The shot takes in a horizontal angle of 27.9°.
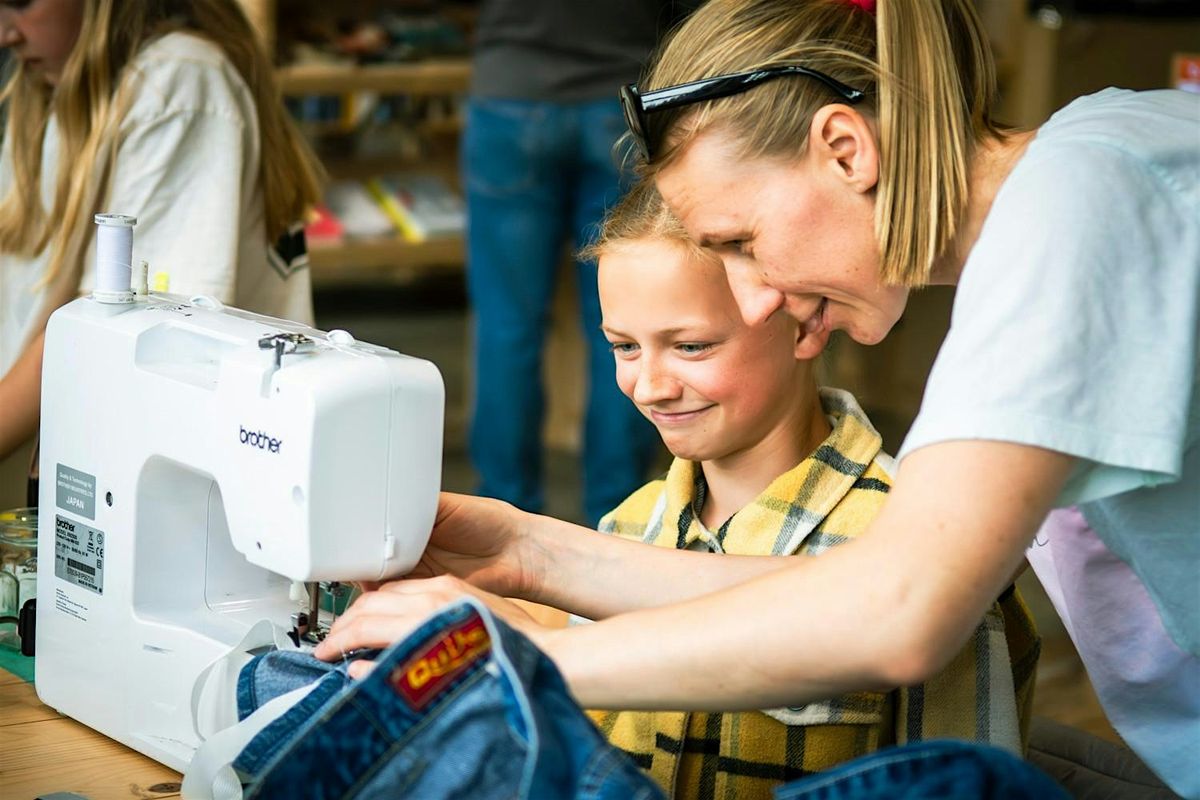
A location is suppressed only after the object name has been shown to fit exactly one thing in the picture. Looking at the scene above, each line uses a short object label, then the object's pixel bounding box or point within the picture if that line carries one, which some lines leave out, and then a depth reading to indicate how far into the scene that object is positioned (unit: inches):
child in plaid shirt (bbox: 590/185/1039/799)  63.1
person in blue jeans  134.2
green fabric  65.7
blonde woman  51.2
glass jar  68.0
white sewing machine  56.4
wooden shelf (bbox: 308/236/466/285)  169.0
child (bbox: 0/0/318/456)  81.6
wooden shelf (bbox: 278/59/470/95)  168.9
